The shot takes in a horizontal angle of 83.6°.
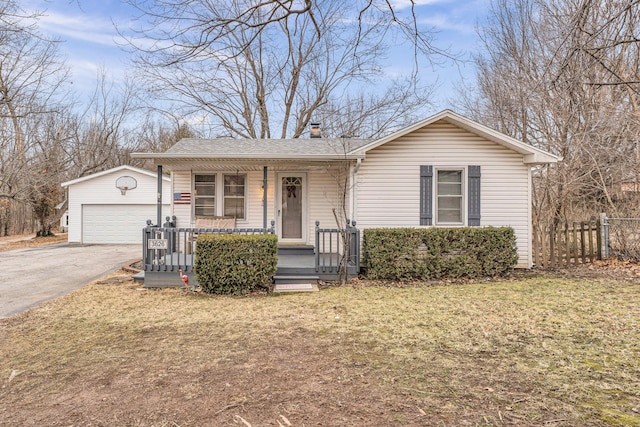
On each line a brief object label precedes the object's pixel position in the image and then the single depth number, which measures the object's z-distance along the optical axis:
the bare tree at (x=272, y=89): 17.89
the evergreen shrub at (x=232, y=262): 6.65
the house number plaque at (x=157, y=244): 7.22
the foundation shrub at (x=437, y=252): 7.66
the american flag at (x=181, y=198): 9.69
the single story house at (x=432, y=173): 8.41
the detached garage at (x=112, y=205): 16.48
